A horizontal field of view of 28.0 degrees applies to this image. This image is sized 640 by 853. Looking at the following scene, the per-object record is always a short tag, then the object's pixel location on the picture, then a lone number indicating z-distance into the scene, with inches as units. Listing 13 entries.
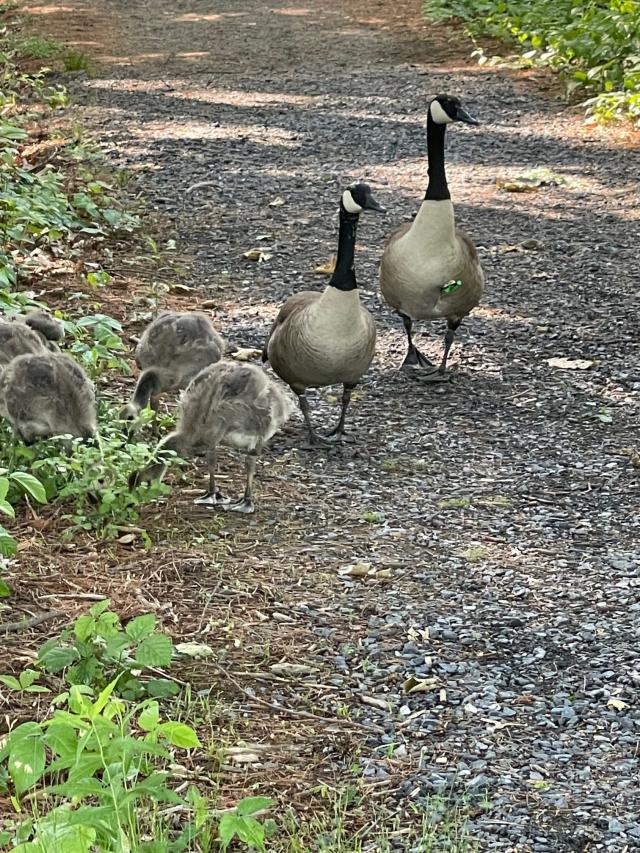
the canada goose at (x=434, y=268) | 296.4
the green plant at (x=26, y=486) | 177.6
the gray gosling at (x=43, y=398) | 225.9
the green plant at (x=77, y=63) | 673.0
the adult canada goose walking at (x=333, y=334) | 257.3
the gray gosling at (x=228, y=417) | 231.9
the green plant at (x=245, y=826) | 128.3
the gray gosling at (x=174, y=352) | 262.1
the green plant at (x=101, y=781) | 127.8
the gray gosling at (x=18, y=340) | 244.7
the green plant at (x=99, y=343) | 282.0
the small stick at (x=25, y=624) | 183.3
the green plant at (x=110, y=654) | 163.9
